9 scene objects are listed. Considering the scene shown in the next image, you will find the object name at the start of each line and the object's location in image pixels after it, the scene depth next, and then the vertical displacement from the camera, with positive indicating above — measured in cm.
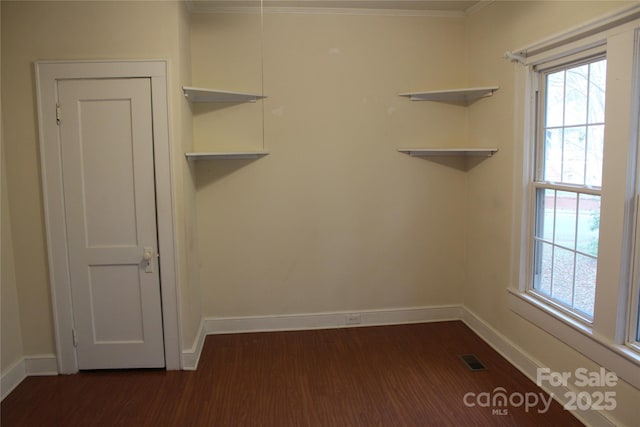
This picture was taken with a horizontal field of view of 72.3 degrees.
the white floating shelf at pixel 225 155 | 319 +13
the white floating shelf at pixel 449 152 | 335 +15
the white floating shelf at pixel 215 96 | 313 +58
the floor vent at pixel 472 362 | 304 -137
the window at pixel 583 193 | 212 -14
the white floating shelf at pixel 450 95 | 341 +61
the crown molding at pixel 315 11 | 337 +127
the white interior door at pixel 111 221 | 284 -31
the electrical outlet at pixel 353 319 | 379 -128
